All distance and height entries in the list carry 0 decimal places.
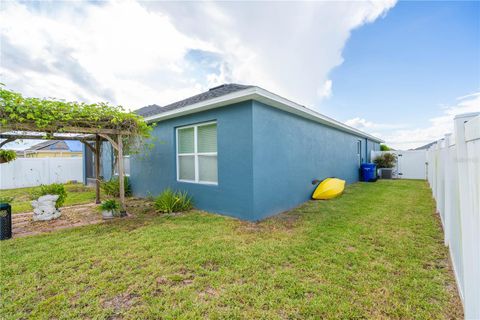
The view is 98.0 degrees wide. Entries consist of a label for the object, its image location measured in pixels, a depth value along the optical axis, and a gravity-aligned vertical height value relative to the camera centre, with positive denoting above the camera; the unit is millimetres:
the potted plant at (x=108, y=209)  5078 -1081
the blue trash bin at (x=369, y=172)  11375 -724
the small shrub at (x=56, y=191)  5259 -647
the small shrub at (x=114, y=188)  8059 -909
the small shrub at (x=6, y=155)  5898 +336
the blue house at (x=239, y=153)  4680 +232
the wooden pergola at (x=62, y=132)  3952 +715
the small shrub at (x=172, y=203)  5461 -1061
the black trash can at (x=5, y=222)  3756 -999
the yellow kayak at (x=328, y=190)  6770 -991
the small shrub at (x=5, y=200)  4030 -657
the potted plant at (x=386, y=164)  12820 -347
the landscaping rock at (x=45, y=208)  4855 -998
